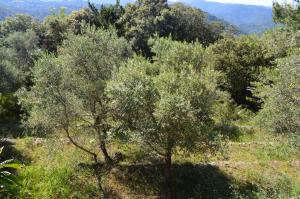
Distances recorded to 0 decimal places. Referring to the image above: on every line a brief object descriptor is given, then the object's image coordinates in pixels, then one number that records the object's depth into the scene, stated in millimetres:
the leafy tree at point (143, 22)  33943
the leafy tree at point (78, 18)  37747
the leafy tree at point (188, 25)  36144
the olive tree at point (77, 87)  13136
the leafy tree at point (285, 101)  11391
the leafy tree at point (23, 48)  29509
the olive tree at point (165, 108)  11592
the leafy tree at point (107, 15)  39639
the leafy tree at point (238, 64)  27176
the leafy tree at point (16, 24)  46112
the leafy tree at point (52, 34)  37138
